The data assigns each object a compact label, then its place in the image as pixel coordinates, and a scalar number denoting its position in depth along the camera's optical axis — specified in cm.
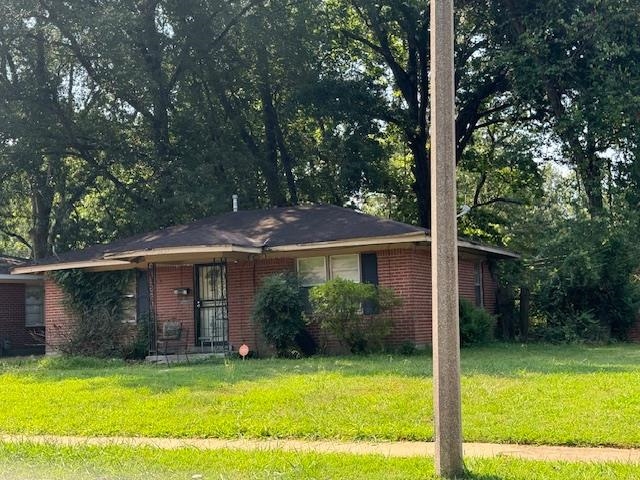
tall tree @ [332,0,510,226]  2984
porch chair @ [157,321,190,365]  1995
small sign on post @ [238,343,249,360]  1588
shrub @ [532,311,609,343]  2159
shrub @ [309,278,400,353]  1716
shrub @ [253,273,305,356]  1762
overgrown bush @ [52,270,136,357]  1970
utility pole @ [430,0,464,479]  691
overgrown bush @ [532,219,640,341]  2180
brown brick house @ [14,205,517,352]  1830
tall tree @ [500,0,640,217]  2256
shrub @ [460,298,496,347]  1928
